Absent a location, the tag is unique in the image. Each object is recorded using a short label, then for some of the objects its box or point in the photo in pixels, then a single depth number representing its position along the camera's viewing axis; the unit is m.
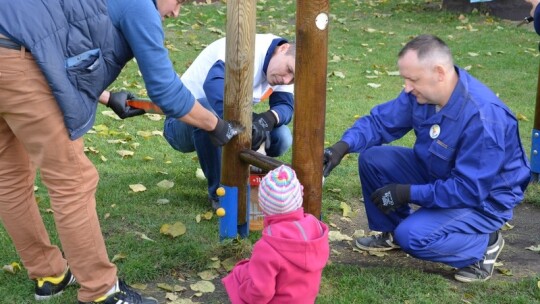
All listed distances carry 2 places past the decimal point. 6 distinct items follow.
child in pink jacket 2.75
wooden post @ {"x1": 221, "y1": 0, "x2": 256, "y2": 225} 3.67
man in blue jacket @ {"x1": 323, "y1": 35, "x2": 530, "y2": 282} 3.52
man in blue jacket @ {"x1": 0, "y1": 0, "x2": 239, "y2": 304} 2.81
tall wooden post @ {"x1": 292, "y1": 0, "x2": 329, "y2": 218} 3.12
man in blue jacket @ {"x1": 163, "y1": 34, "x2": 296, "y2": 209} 4.14
